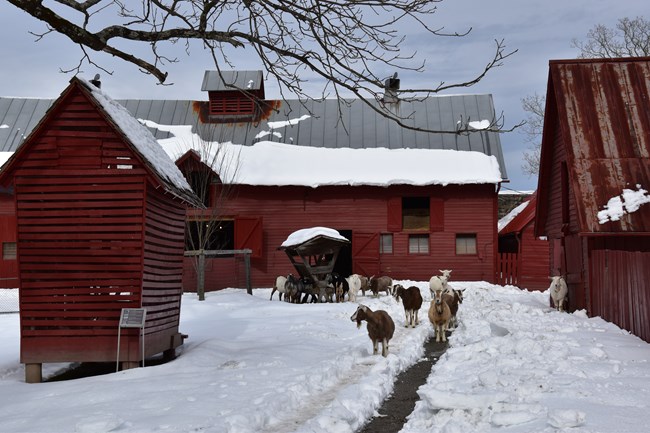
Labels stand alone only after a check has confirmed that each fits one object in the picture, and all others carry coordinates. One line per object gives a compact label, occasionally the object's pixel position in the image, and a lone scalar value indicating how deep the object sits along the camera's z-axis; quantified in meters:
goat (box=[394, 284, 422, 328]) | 14.90
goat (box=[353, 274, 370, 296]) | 25.35
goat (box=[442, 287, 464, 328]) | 14.87
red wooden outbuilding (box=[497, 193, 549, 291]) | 29.58
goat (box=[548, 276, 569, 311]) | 17.83
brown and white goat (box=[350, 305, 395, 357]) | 10.66
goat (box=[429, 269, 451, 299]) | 20.30
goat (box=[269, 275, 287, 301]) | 23.83
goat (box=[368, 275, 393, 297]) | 24.94
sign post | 10.38
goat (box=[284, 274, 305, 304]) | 22.62
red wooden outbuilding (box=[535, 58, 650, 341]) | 13.20
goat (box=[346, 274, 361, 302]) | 23.38
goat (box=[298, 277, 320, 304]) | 22.66
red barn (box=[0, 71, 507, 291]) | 29.81
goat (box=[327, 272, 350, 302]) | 23.33
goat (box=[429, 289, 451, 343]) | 12.84
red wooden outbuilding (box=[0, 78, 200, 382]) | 10.72
